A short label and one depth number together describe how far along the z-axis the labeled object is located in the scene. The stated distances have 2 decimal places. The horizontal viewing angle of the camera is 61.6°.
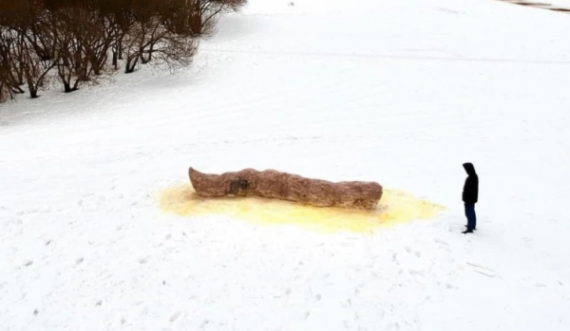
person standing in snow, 10.34
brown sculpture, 11.70
